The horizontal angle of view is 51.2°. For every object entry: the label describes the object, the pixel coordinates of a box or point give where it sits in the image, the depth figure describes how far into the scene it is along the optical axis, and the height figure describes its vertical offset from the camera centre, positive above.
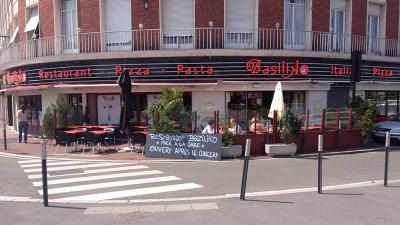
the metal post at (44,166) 7.58 -1.43
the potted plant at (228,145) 13.84 -1.93
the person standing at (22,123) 18.58 -1.57
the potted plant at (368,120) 16.42 -1.27
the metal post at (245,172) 7.77 -1.60
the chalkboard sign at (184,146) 13.60 -1.93
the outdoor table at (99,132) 14.93 -1.60
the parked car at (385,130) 17.45 -1.80
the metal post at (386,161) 9.31 -1.64
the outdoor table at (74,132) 15.37 -1.62
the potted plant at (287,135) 14.31 -1.64
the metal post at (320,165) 8.52 -1.59
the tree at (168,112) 14.03 -0.83
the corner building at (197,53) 17.95 +1.56
